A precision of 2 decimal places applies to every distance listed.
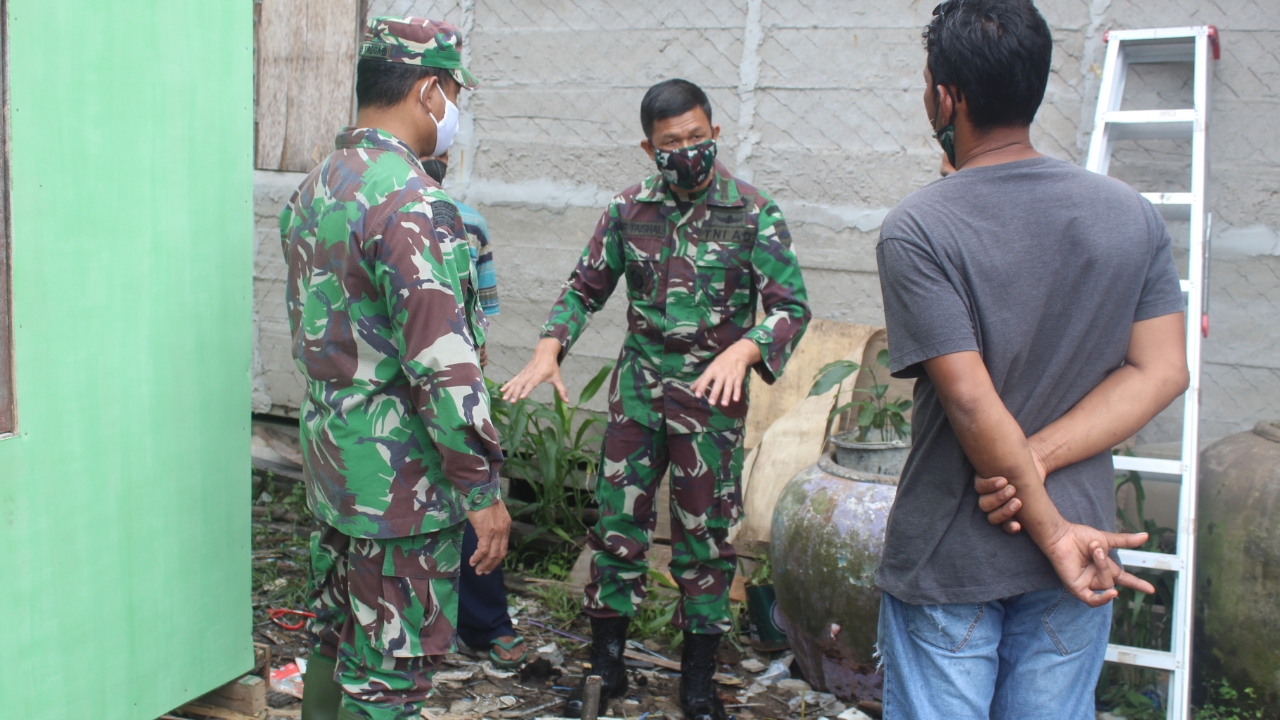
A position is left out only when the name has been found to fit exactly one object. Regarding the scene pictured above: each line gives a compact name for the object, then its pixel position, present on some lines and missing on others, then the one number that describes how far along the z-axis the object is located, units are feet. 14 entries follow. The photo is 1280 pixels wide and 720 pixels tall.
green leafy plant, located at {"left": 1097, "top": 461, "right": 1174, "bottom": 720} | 10.21
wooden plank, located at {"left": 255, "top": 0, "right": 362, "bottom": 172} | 16.03
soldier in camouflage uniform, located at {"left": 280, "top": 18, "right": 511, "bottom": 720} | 6.56
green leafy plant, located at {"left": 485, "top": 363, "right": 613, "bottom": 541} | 14.08
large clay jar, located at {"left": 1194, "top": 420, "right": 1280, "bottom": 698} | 9.75
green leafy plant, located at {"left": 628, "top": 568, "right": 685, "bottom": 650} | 12.03
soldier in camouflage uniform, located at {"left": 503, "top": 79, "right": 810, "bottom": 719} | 10.10
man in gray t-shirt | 5.03
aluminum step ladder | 9.56
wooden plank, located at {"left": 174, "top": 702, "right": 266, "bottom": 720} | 9.64
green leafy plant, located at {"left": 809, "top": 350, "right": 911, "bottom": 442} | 11.00
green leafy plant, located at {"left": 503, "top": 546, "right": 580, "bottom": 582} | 13.83
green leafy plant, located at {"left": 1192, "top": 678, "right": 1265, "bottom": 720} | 9.88
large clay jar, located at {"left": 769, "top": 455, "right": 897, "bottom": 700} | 10.23
